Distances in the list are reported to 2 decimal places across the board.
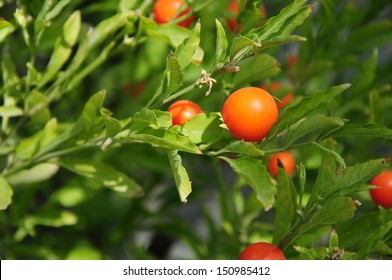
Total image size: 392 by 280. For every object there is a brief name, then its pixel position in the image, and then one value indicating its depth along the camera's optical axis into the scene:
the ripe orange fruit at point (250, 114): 0.47
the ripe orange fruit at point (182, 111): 0.49
